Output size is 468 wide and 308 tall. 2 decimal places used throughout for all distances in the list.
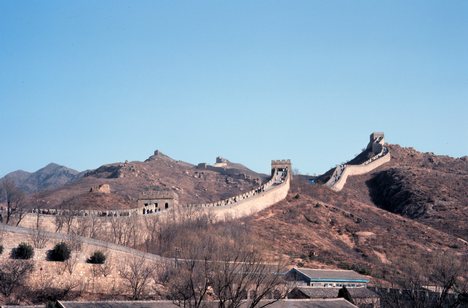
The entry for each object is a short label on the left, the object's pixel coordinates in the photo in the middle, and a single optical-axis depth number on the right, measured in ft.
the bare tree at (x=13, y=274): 140.46
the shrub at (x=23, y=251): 149.07
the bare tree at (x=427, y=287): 159.53
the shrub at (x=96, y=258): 159.22
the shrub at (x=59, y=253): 153.69
